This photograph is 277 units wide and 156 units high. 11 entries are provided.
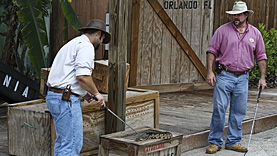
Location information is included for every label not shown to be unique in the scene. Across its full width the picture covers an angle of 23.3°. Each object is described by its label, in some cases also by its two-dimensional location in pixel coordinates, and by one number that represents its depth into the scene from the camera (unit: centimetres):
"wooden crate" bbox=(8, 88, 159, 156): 764
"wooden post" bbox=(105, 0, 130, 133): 788
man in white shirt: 652
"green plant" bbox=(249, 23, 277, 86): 1827
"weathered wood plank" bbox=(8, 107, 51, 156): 764
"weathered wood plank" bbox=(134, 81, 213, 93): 1529
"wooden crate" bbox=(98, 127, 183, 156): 713
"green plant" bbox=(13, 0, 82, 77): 994
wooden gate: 1468
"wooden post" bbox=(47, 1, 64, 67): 1255
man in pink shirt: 910
